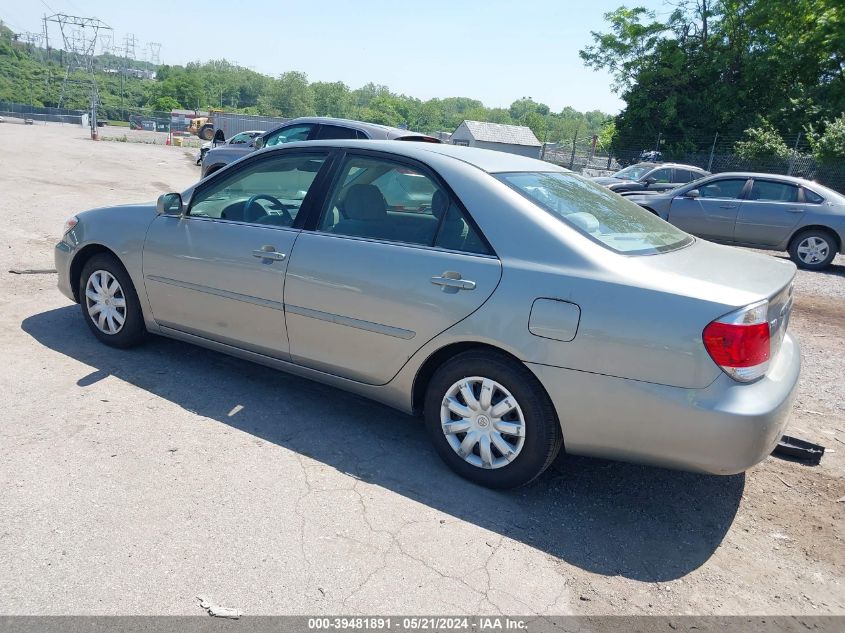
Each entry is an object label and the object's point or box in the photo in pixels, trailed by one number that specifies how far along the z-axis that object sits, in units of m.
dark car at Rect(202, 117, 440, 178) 9.35
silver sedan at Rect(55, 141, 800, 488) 2.82
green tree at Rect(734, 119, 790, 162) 21.59
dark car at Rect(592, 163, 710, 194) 15.03
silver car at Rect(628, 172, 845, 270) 10.84
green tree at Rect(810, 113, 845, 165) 18.39
